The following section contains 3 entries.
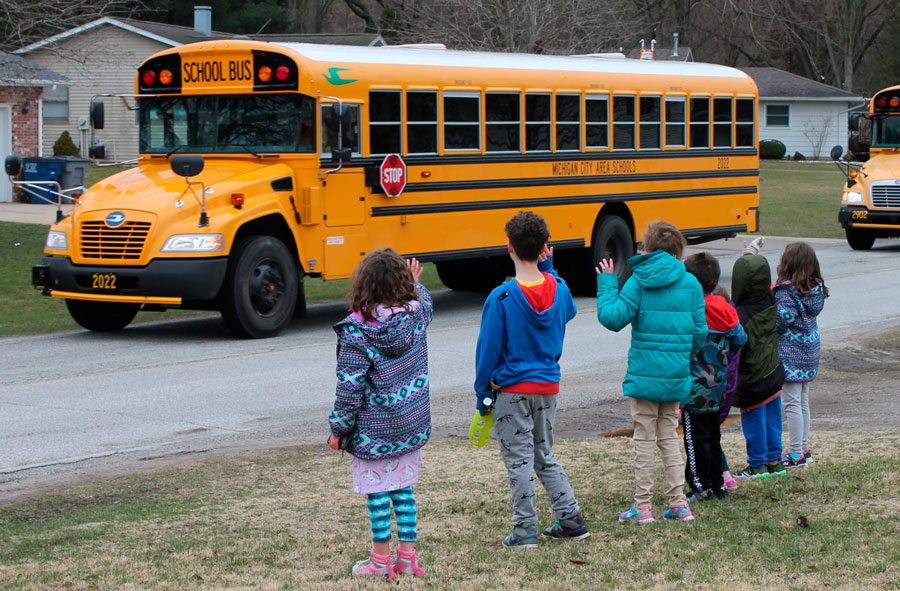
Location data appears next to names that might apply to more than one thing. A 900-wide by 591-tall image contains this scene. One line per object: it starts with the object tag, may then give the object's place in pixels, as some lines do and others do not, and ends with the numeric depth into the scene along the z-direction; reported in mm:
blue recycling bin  30578
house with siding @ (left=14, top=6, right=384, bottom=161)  41875
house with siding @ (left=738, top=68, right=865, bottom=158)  59938
